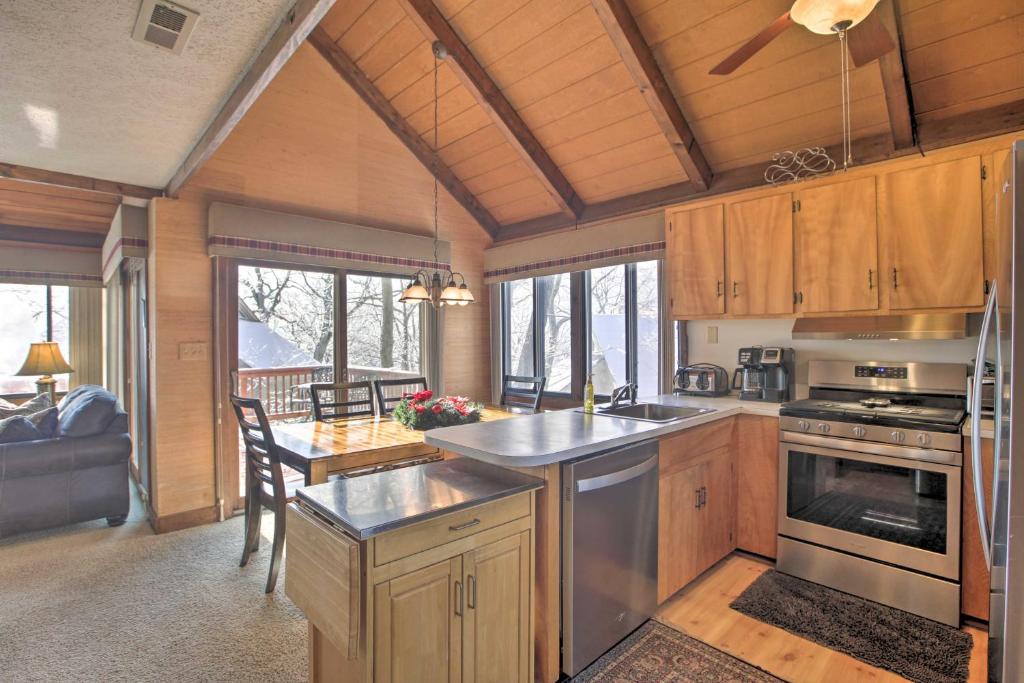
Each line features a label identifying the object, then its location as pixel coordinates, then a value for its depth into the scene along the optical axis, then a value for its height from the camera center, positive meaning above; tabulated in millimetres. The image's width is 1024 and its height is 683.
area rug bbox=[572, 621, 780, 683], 1963 -1300
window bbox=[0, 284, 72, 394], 5488 +205
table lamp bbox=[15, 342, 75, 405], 4730 -179
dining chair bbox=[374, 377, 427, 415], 3730 -451
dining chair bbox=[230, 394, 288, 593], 2594 -749
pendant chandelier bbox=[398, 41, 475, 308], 3107 +284
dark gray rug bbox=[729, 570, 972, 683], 2028 -1291
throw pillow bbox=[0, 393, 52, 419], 4172 -546
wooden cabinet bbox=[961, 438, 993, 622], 2211 -973
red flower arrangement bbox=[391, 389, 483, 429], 3049 -440
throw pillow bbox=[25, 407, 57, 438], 3408 -531
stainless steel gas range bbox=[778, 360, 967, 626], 2289 -737
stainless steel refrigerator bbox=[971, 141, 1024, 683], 1108 -273
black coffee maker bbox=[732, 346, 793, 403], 3141 -233
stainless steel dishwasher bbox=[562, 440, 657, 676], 1882 -838
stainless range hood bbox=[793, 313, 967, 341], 2541 +46
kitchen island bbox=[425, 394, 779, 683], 1843 -650
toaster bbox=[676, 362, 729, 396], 3441 -295
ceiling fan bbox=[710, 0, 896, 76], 1855 +1186
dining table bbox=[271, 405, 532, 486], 2465 -547
